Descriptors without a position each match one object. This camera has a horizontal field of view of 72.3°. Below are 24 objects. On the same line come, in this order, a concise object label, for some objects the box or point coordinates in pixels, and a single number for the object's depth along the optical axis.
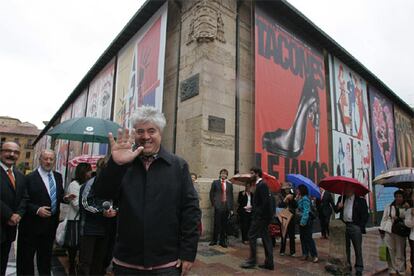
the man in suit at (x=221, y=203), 6.92
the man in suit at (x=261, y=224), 5.21
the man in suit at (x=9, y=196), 3.20
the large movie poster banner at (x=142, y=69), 10.09
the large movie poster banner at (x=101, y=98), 15.48
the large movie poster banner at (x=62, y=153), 22.90
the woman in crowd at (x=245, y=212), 7.55
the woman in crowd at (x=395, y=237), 5.44
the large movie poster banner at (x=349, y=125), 13.57
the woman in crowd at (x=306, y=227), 6.05
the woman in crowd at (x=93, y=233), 3.45
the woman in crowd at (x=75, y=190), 4.00
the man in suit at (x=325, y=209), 8.37
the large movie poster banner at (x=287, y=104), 9.67
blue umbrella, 6.79
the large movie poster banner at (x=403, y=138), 20.81
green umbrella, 5.38
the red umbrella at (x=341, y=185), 5.27
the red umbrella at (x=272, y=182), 6.99
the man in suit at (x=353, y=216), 5.23
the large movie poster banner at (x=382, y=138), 16.61
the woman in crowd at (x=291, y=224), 6.64
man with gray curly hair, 1.87
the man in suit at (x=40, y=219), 3.45
